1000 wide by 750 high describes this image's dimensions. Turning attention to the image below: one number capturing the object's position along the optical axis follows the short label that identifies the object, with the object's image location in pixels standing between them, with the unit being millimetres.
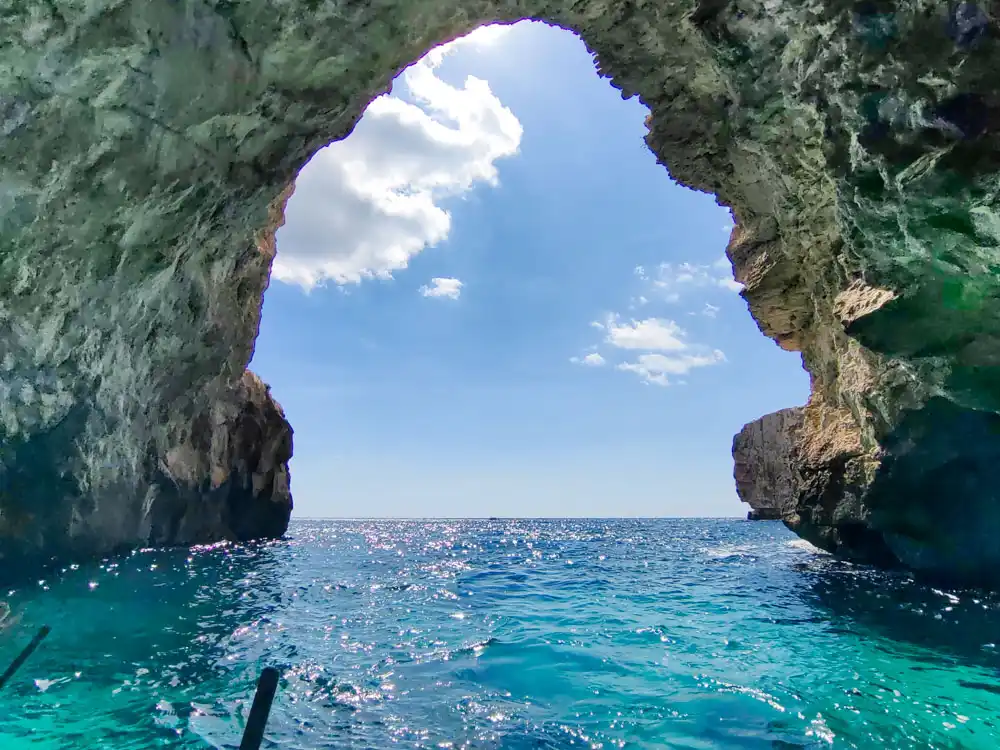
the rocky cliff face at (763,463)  55812
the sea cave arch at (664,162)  9164
